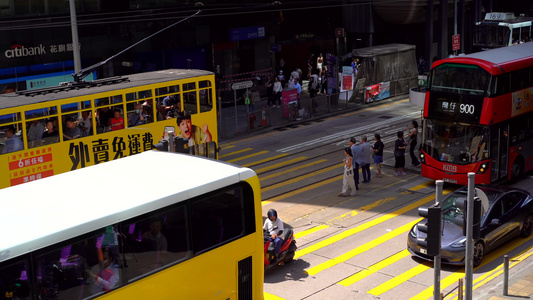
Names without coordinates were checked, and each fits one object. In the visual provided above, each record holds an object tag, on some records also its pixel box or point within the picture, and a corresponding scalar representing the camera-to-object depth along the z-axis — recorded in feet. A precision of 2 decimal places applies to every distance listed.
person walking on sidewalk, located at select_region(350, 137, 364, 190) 70.64
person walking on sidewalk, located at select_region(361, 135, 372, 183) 70.95
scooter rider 51.34
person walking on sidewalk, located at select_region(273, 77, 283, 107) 113.70
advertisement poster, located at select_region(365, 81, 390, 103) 118.42
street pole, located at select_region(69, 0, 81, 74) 76.69
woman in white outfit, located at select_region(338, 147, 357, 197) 68.44
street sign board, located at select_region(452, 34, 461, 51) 116.73
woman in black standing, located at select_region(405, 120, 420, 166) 77.71
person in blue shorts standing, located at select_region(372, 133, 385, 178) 73.82
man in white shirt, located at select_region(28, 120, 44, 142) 54.60
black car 52.11
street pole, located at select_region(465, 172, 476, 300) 36.99
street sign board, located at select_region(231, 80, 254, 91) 96.66
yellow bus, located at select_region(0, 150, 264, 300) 29.27
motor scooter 51.21
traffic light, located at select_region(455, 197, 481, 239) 37.95
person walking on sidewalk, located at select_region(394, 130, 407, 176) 74.74
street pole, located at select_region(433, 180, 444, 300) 37.29
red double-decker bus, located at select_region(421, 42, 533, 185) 67.96
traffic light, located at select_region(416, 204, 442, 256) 35.88
